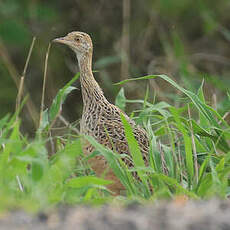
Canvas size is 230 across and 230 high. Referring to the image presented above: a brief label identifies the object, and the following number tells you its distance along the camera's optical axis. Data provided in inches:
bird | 342.6
